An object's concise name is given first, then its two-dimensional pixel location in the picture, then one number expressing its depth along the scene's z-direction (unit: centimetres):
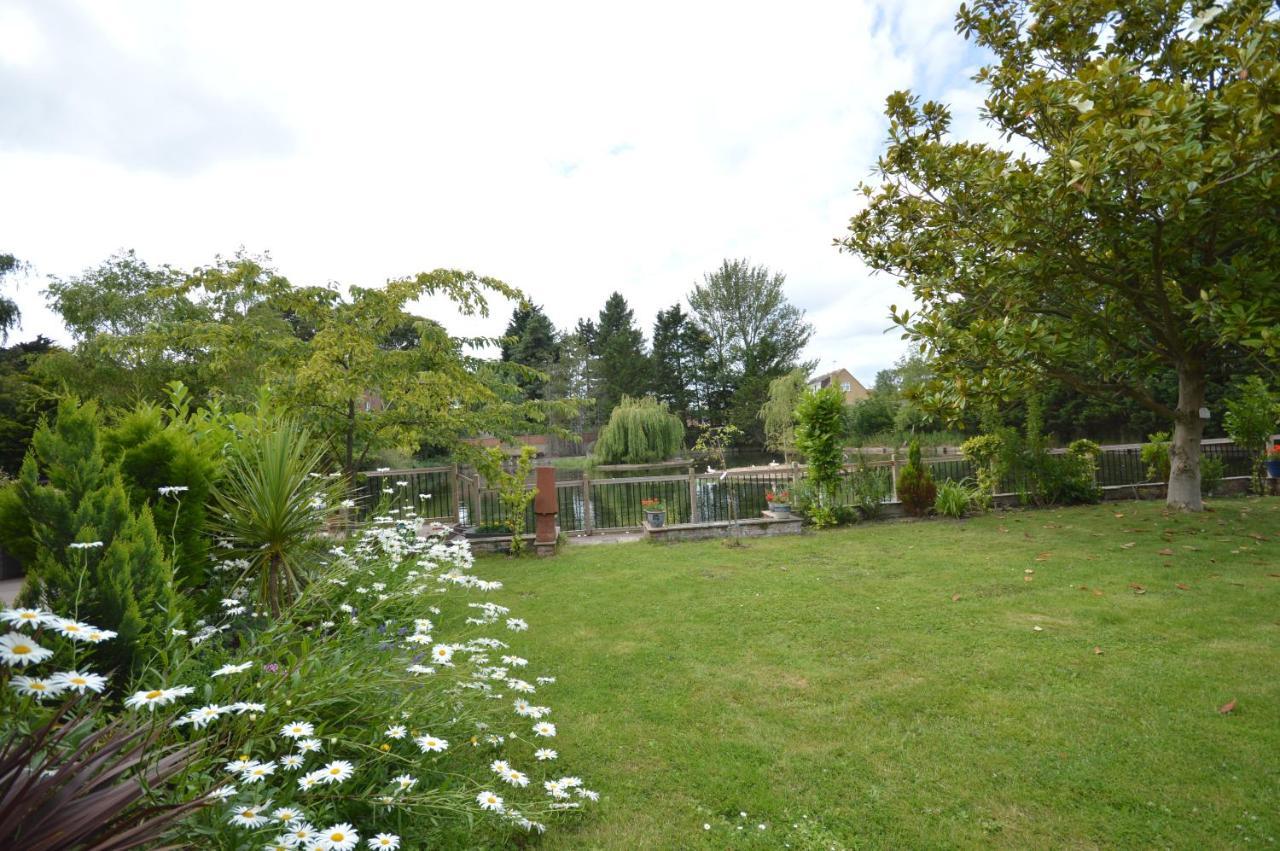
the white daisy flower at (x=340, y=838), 164
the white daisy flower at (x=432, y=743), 212
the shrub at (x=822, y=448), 1024
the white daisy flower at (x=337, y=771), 186
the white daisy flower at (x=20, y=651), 127
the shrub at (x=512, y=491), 887
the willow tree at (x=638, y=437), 2664
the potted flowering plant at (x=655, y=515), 996
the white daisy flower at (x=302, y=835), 163
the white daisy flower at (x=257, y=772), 176
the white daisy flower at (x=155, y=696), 165
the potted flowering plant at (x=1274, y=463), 1101
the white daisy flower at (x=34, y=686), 144
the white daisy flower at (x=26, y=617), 143
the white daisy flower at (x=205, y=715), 180
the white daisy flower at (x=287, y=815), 172
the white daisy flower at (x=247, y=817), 163
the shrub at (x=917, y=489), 1041
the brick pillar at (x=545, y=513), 898
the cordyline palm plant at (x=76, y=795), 123
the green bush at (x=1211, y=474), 1095
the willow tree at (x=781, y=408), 2986
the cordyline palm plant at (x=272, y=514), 374
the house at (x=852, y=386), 5595
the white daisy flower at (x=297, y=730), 193
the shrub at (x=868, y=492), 1045
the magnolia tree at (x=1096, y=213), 464
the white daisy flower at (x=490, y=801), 195
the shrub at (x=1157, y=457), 1119
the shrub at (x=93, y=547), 236
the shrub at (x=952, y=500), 1015
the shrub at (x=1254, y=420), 1058
